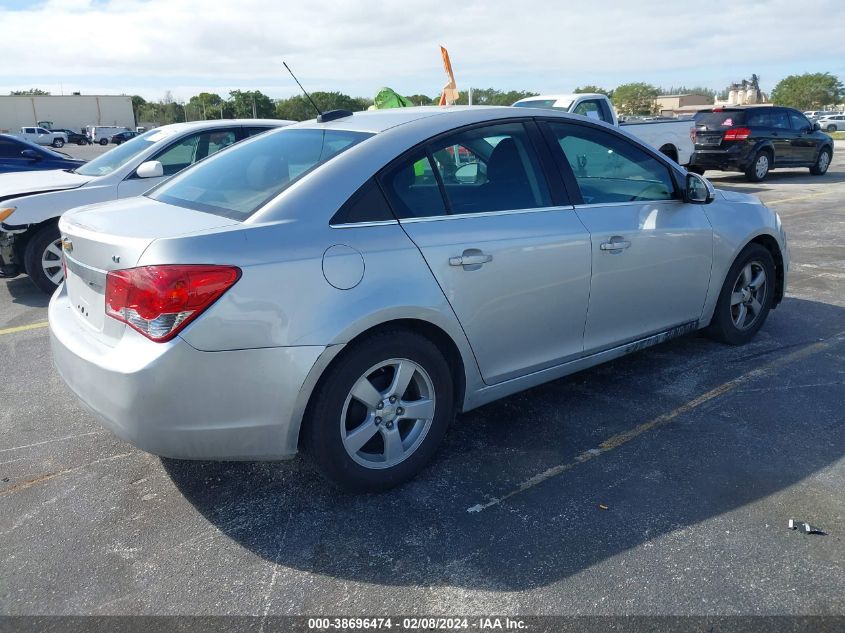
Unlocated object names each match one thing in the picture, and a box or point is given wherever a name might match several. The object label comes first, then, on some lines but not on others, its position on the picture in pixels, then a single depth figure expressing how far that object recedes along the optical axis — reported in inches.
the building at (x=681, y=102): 4058.3
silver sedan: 105.3
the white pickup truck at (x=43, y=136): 2190.6
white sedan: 258.5
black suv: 642.8
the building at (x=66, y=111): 3159.5
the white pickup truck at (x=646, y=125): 482.3
